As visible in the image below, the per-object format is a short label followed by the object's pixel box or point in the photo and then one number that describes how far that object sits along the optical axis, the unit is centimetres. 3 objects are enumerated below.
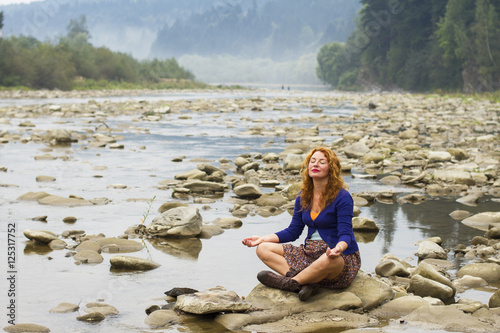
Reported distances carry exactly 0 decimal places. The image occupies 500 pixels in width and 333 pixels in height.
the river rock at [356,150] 1412
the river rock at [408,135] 1806
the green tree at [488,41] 5253
